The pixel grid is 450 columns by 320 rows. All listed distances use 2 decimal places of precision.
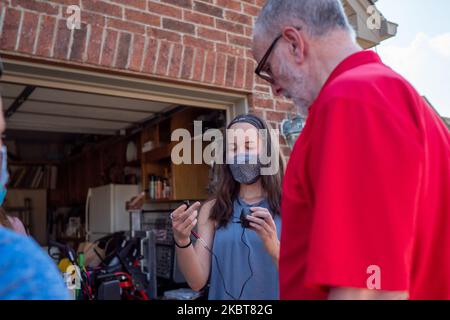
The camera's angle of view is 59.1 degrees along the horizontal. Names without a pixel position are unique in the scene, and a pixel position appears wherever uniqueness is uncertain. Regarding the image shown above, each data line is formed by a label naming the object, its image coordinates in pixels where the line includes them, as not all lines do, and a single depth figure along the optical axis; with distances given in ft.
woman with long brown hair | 5.68
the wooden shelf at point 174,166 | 13.47
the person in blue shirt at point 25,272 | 1.77
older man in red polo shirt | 2.36
